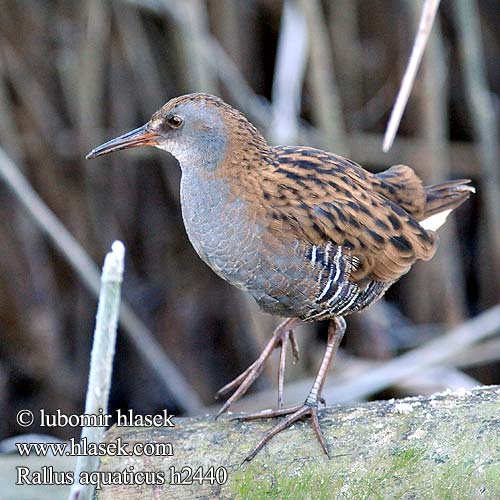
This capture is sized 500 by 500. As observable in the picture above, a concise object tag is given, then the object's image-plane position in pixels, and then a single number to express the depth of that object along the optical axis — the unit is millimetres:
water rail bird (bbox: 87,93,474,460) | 5486
